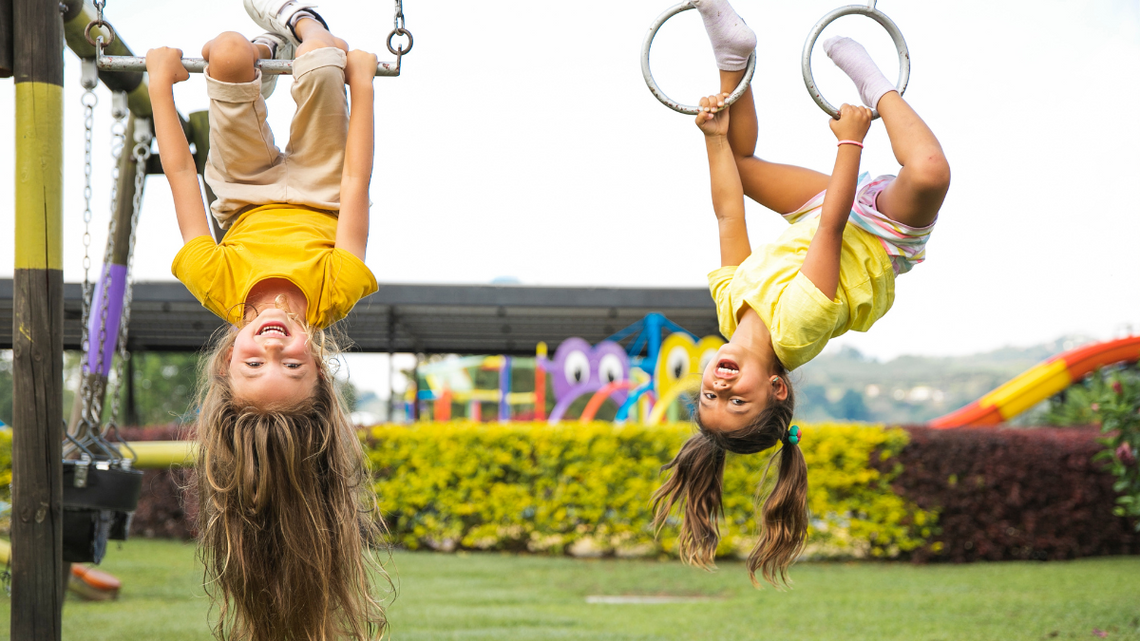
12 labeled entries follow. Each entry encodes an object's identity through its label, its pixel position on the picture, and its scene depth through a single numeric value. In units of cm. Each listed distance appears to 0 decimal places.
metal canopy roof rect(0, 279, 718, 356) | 1127
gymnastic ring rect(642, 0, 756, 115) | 264
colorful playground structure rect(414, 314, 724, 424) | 943
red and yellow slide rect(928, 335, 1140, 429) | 1283
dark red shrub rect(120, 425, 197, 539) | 886
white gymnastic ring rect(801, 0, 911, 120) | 254
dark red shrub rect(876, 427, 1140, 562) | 769
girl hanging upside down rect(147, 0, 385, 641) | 241
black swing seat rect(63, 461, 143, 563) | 331
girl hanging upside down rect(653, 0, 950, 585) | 250
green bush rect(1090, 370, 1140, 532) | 484
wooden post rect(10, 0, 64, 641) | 265
